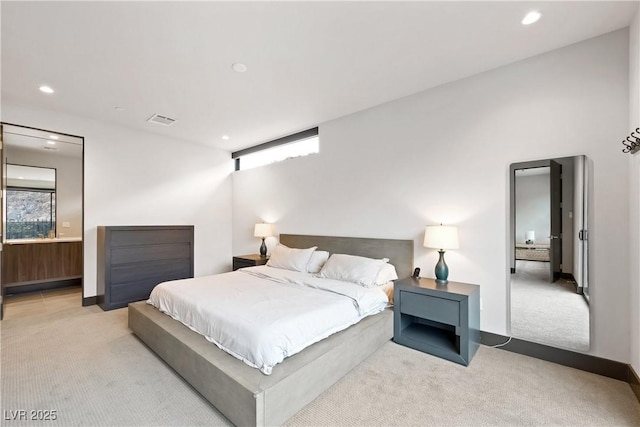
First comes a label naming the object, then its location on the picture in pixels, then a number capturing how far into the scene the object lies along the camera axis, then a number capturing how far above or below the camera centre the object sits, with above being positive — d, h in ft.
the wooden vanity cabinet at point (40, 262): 14.90 -2.85
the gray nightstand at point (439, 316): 8.03 -3.24
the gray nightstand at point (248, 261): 15.03 -2.70
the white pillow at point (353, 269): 9.96 -2.16
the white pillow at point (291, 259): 12.32 -2.14
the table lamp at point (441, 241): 9.14 -0.95
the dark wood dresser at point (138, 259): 12.85 -2.39
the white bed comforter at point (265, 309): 6.09 -2.66
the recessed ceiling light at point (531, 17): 6.75 +4.94
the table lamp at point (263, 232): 16.02 -1.13
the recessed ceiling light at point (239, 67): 8.83 +4.81
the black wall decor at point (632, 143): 6.27 +1.70
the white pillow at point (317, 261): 12.19 -2.19
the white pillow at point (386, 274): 10.23 -2.40
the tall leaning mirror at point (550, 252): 7.93 -1.22
